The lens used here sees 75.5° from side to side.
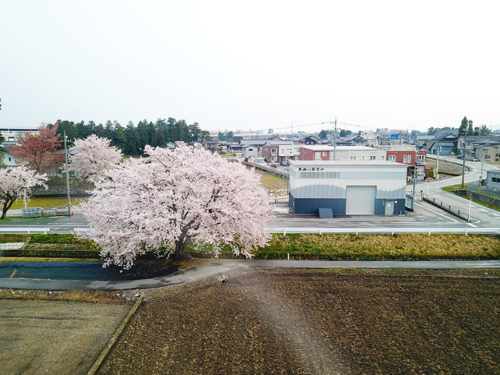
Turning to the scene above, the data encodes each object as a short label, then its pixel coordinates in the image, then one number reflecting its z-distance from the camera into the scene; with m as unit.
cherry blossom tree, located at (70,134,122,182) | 44.22
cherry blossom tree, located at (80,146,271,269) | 17.97
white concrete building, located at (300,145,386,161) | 46.44
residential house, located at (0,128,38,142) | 106.21
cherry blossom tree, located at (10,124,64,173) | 44.29
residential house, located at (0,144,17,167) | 53.67
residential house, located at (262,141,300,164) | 71.81
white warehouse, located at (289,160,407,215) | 29.44
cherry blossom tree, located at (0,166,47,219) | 28.97
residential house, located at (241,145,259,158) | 83.31
